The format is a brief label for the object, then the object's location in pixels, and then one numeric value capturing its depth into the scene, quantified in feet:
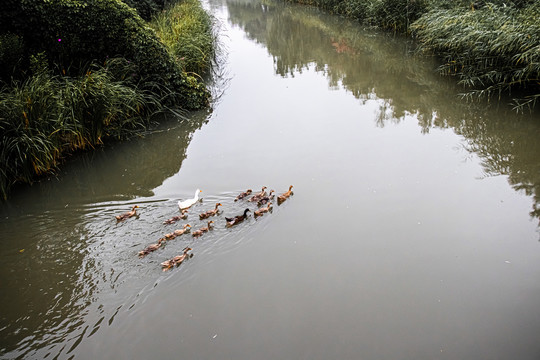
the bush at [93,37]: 22.90
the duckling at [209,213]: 16.02
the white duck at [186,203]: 16.49
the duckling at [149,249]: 13.88
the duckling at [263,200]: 16.88
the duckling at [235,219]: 15.66
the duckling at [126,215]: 15.94
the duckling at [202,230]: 15.02
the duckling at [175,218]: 15.81
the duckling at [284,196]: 17.01
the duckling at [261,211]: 16.21
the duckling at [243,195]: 17.42
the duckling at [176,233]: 14.82
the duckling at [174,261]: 13.43
